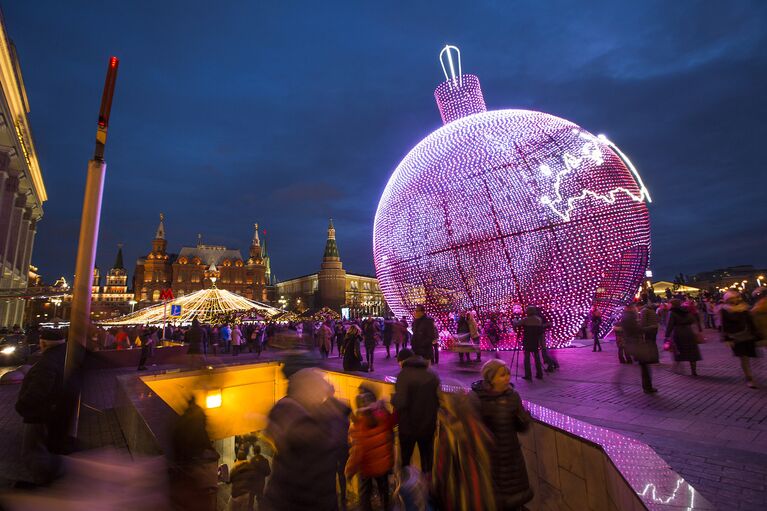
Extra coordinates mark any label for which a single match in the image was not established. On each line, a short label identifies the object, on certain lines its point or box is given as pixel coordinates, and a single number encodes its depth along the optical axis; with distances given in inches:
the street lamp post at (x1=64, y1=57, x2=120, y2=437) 128.2
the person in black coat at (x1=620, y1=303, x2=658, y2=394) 227.5
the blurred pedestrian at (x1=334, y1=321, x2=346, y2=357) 610.1
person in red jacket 130.0
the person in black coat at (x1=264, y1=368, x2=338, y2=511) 93.4
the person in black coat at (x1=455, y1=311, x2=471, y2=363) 409.7
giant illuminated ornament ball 356.2
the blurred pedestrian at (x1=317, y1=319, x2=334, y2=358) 534.0
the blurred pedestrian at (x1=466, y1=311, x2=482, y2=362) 395.5
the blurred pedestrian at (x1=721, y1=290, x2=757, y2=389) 231.6
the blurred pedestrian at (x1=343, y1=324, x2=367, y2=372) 332.8
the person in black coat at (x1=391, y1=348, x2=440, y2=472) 143.9
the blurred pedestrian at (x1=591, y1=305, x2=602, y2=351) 423.8
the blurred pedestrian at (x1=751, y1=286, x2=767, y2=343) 227.9
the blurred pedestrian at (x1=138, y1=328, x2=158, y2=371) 547.8
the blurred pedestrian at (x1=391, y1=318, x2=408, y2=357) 466.9
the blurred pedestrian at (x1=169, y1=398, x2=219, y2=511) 124.1
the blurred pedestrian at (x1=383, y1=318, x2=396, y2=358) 536.4
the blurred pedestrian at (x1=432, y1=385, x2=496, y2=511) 92.4
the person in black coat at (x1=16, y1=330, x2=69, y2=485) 124.6
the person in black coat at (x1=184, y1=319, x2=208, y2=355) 401.1
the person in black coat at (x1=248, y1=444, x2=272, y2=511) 182.9
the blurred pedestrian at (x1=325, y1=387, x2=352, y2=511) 97.4
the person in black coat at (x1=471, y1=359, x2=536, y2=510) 102.4
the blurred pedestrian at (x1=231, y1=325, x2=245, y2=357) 710.5
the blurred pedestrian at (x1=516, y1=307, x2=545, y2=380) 285.1
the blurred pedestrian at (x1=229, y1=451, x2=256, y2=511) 174.2
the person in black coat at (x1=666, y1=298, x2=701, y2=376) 272.5
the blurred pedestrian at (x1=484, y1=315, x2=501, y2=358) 418.6
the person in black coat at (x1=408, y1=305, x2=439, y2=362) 274.7
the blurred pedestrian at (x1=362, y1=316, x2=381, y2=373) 432.3
